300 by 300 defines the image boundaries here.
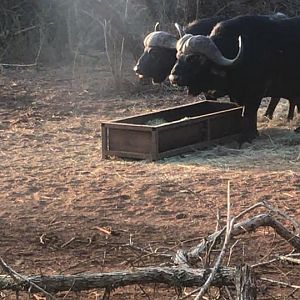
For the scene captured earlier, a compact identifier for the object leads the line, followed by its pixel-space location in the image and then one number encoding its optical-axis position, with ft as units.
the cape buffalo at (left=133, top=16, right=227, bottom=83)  39.68
